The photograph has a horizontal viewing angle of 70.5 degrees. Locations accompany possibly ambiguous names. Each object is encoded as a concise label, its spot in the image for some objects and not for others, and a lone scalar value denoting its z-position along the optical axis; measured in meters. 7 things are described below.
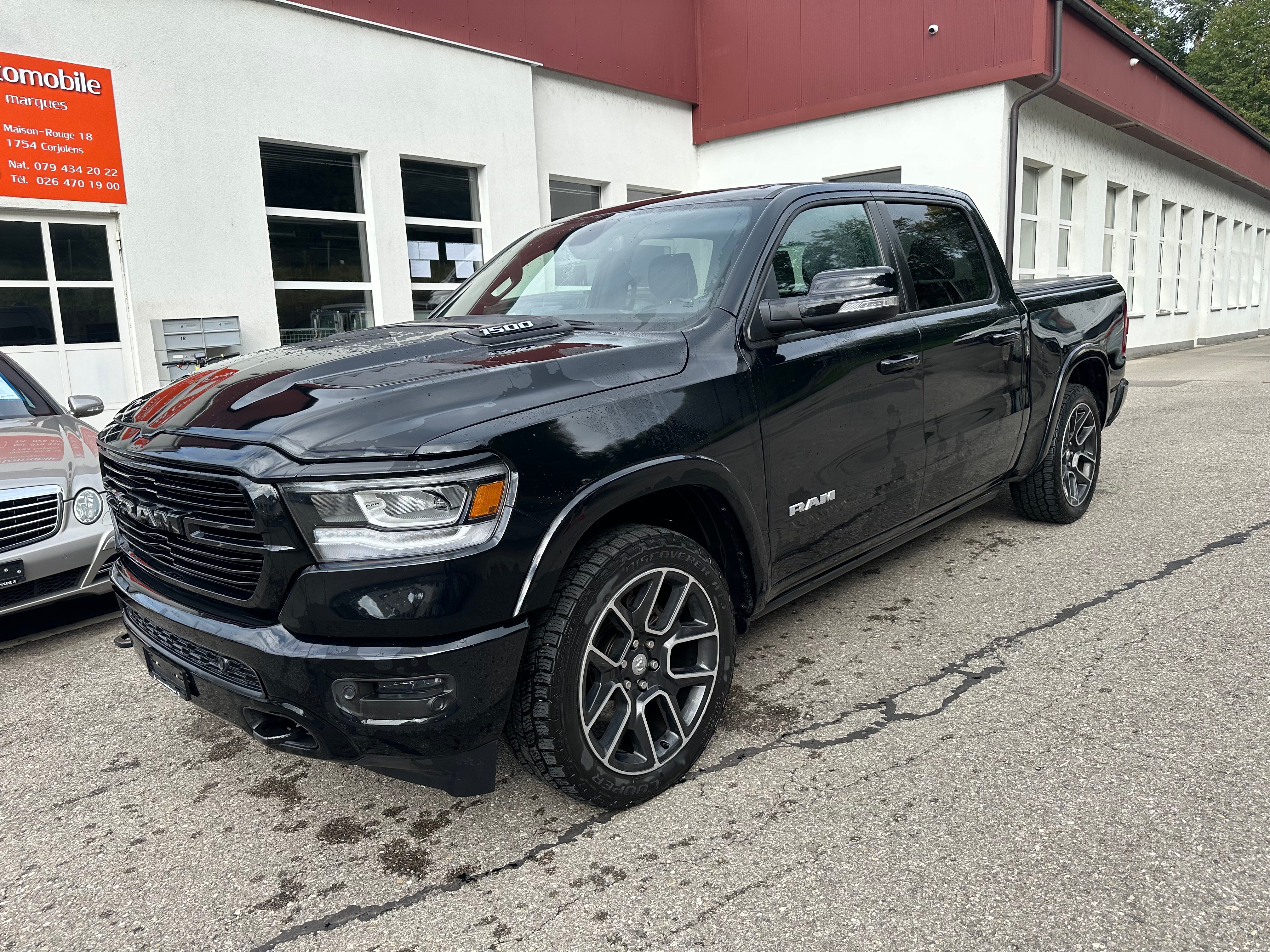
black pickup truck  2.17
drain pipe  12.15
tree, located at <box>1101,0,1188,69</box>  46.06
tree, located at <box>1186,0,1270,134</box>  43.09
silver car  4.11
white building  8.46
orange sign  7.78
